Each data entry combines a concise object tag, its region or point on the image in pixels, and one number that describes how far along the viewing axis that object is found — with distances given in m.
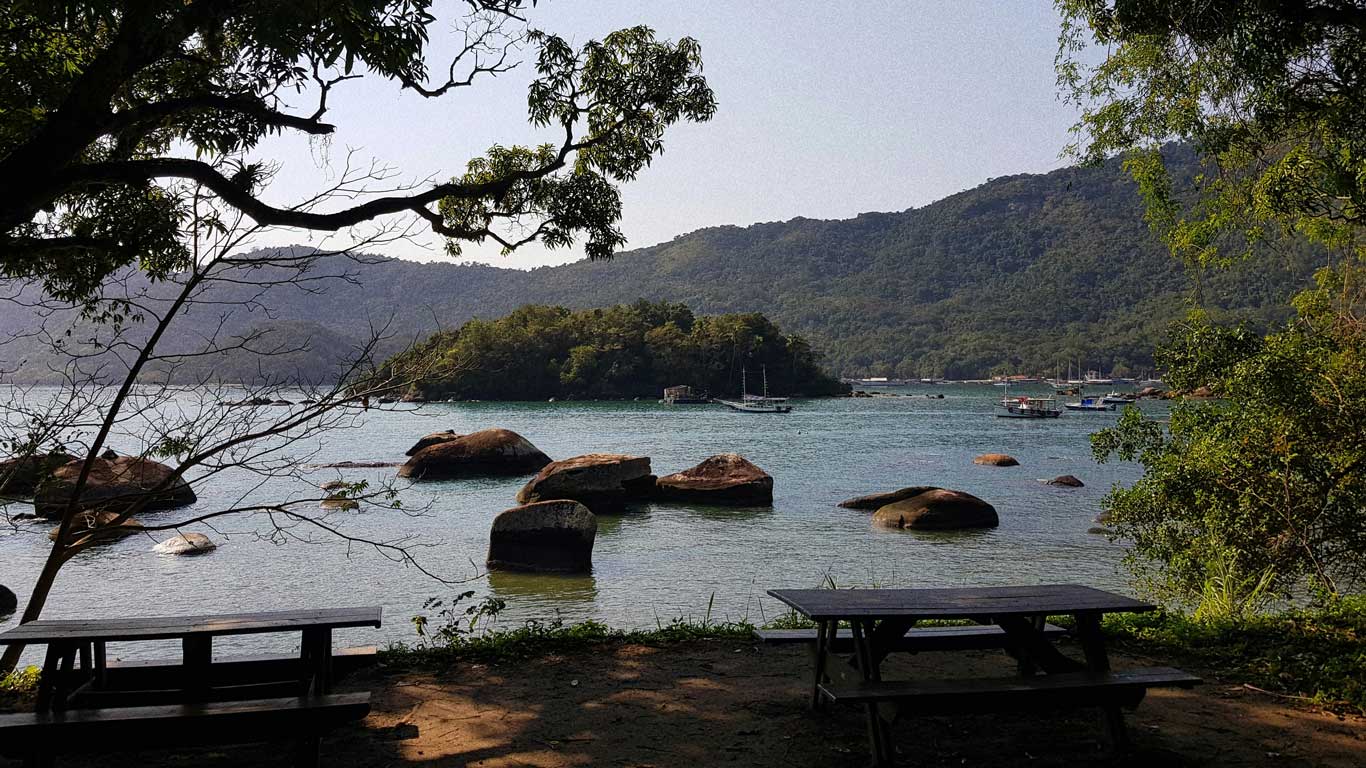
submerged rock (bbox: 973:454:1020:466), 39.03
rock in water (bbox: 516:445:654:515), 23.81
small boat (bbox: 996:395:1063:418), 77.81
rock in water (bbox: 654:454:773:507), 26.17
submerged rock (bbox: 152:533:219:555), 18.94
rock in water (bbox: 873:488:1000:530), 21.05
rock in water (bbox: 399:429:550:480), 32.84
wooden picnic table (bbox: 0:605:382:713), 4.12
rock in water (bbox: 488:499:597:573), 15.69
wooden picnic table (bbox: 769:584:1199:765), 4.24
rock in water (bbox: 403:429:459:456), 38.16
